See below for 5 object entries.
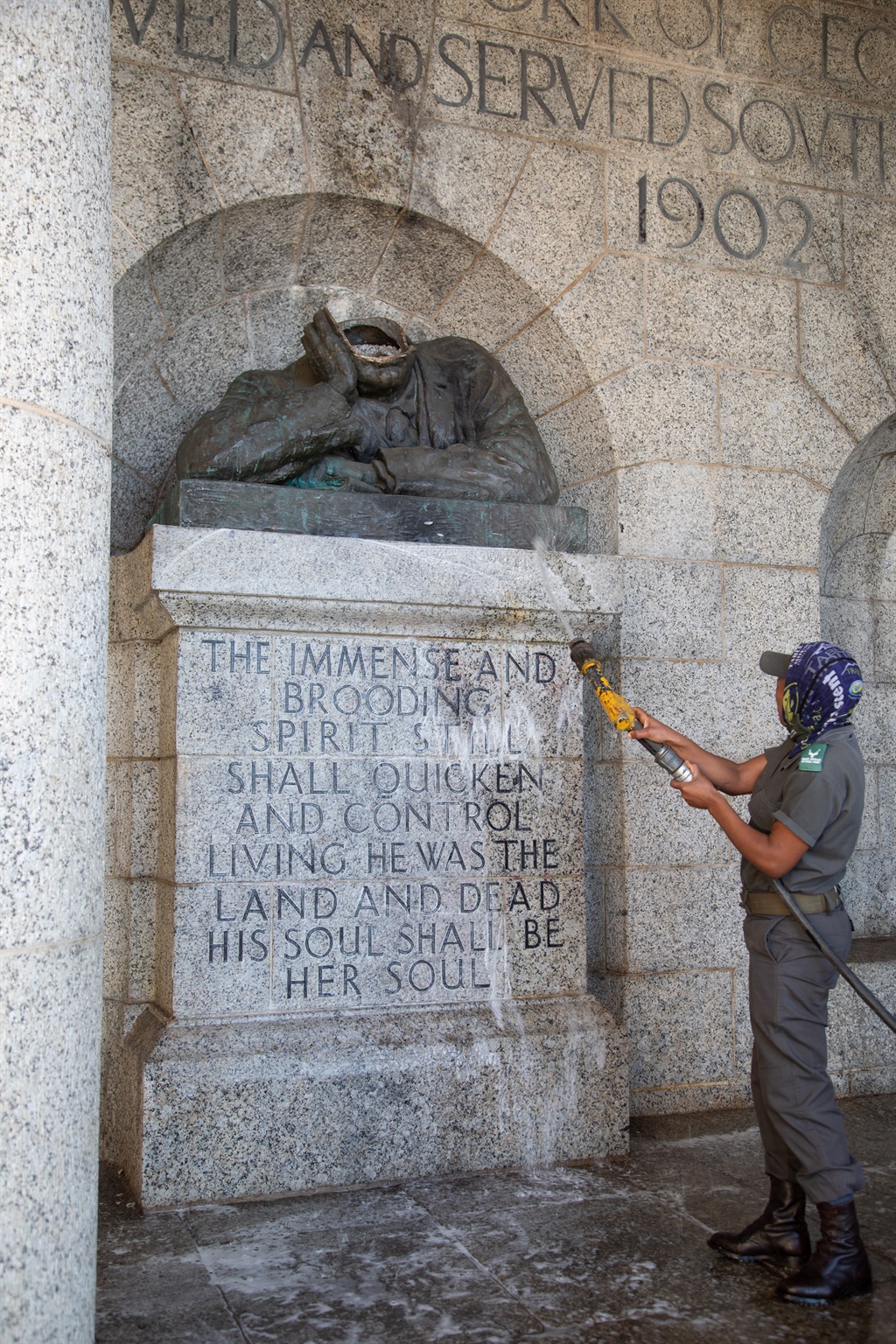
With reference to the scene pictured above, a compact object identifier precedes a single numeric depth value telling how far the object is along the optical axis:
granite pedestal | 4.02
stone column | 2.27
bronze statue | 4.54
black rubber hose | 3.19
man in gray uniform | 3.12
